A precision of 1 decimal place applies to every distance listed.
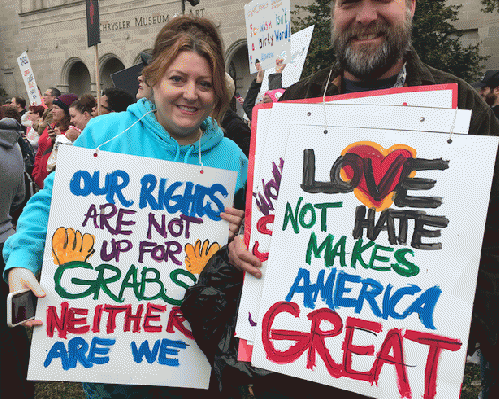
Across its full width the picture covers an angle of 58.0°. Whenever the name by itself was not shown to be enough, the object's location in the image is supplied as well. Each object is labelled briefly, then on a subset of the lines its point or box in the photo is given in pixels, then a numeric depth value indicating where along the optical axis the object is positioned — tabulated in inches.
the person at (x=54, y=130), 201.3
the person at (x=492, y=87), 155.9
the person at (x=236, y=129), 147.6
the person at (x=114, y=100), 158.1
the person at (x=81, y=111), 182.4
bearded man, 42.5
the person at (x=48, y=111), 230.2
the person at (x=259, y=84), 178.9
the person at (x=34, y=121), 309.0
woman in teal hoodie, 56.8
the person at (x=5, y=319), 93.7
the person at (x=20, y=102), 324.2
